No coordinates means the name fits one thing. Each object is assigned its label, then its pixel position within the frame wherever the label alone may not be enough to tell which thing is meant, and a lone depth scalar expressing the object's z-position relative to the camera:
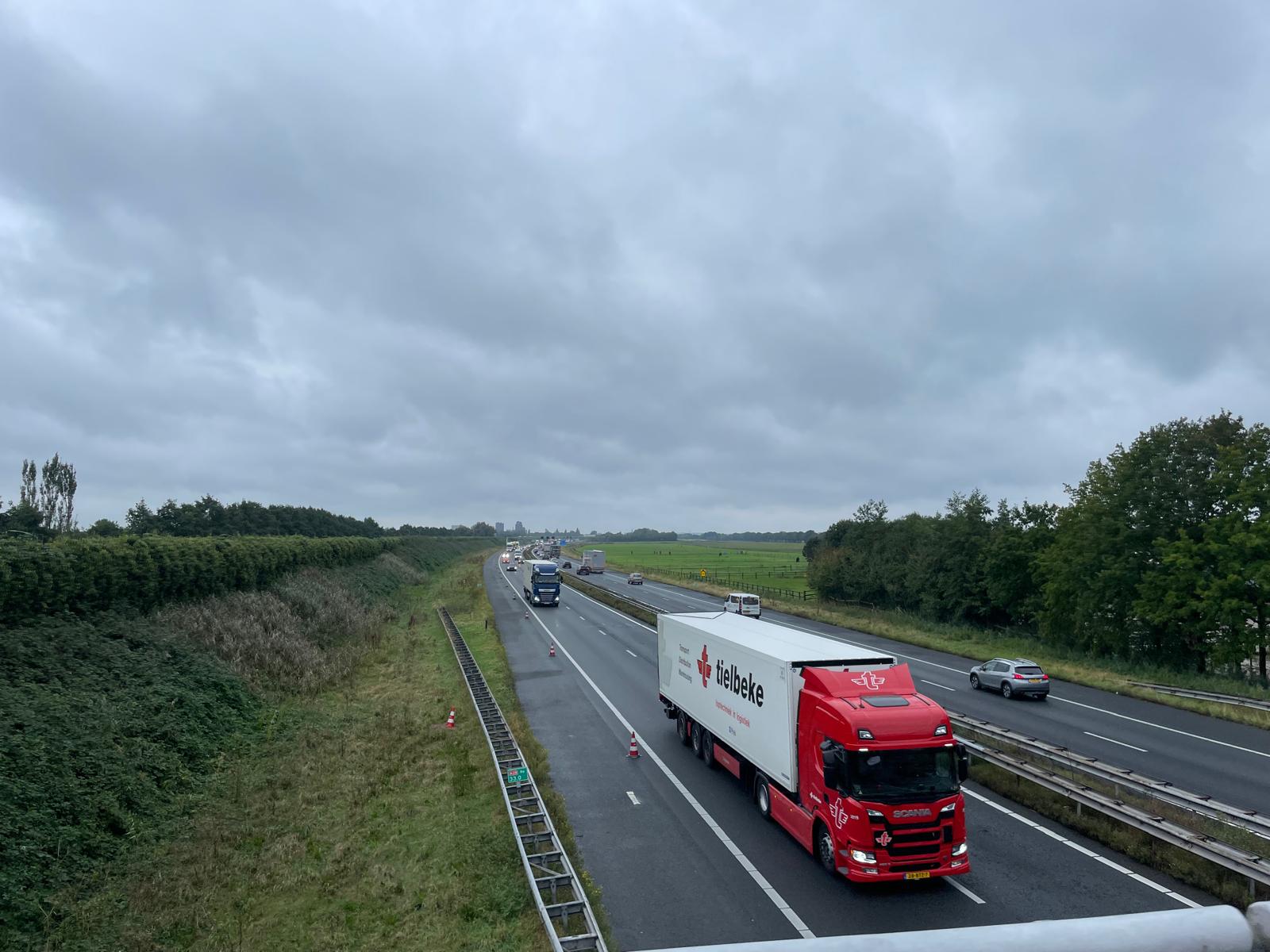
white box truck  113.03
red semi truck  13.66
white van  58.16
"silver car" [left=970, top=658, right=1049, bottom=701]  31.91
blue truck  65.88
